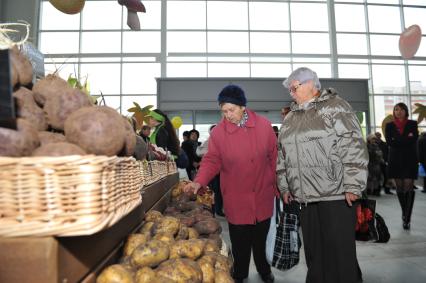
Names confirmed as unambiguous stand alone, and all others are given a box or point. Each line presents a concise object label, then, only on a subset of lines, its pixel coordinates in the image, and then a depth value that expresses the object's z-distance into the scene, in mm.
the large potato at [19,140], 874
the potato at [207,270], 1466
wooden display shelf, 771
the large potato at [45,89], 1127
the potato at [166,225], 1670
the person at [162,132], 3928
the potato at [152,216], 1761
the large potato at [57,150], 912
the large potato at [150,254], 1299
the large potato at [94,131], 1010
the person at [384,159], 9039
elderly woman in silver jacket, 2066
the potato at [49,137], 1007
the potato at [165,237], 1554
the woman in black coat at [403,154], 4527
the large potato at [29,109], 1036
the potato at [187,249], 1512
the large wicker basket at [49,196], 790
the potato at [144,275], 1218
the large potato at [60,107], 1103
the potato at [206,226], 2215
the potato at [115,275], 1073
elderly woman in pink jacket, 2576
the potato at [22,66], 1077
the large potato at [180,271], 1263
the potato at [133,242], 1354
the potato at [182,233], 1818
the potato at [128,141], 1230
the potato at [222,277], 1474
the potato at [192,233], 1978
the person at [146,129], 5759
